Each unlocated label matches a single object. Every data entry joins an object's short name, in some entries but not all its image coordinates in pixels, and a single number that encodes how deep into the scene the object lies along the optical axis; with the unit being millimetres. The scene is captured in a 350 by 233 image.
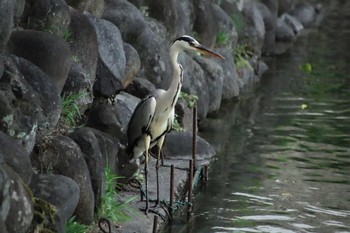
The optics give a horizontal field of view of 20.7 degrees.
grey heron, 11531
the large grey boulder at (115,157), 11133
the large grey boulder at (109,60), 12734
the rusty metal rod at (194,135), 12469
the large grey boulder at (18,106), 8977
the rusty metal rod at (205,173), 13297
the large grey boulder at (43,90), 9828
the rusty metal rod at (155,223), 10152
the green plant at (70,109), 11234
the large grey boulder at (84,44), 12164
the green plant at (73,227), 9406
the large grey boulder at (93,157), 10289
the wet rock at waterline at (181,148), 14133
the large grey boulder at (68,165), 9820
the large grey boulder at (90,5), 13430
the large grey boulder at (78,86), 11477
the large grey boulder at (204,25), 19345
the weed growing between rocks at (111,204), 10602
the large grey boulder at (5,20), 9945
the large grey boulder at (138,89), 14297
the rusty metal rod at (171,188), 11078
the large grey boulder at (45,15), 11758
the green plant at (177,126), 15141
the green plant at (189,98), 16234
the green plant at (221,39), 20422
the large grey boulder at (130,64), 13766
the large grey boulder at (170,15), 17219
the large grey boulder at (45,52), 10625
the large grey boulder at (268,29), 26484
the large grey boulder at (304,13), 33219
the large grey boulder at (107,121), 12031
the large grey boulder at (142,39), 15016
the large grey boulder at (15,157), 8344
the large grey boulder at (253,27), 23141
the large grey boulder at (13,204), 7742
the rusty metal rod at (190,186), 11534
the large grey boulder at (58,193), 8945
